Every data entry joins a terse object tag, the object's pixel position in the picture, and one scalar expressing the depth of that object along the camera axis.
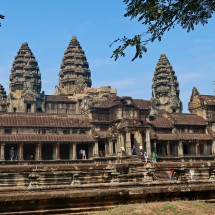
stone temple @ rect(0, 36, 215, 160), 47.88
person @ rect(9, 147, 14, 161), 43.35
